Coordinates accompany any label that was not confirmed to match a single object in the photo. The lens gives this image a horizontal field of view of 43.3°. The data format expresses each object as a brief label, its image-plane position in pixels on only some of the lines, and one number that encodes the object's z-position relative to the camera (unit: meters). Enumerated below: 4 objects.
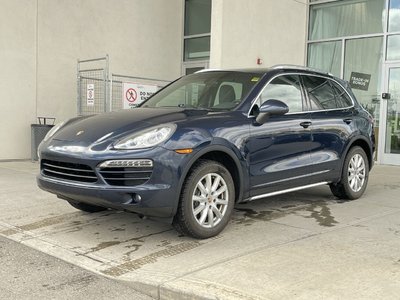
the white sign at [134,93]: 11.52
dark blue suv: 4.52
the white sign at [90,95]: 11.75
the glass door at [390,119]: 11.65
